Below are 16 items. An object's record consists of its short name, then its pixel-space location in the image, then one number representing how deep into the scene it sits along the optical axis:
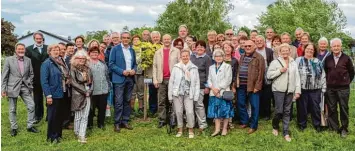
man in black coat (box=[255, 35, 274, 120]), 9.48
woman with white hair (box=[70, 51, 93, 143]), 8.29
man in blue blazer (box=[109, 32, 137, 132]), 9.38
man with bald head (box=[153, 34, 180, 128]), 9.41
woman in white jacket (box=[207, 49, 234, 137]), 8.76
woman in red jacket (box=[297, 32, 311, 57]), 9.95
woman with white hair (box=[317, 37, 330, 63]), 9.16
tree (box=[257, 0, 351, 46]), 44.19
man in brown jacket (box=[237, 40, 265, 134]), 8.74
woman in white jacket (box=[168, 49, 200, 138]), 8.67
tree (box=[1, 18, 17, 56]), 56.16
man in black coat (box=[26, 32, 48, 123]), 10.07
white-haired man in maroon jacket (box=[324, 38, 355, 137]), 8.64
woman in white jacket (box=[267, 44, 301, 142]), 8.42
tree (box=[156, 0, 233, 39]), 45.56
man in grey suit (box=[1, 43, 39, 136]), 9.17
